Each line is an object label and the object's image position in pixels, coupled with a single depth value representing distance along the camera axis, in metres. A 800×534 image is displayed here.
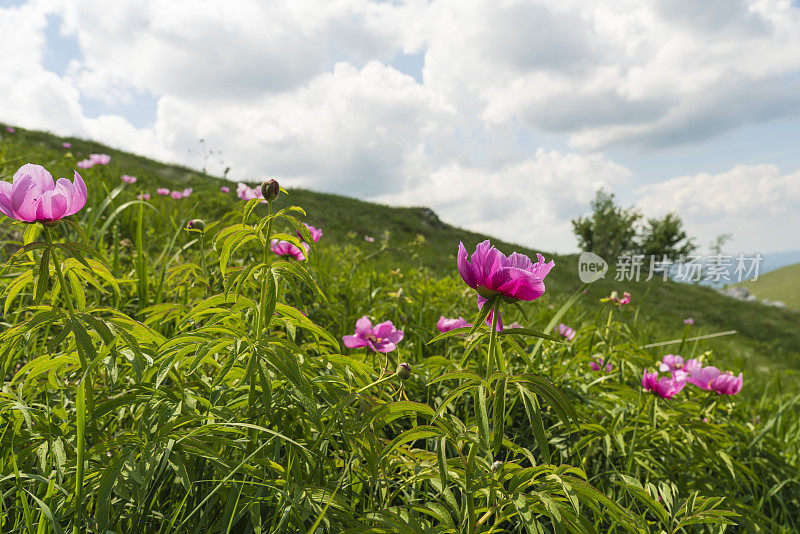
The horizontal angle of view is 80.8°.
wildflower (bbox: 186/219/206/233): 1.51
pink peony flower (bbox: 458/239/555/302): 0.96
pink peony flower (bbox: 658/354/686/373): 2.40
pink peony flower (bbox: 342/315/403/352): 1.66
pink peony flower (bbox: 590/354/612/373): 2.26
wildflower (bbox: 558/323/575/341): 2.67
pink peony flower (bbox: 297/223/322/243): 2.21
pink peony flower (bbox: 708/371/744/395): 1.92
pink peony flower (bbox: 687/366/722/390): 2.00
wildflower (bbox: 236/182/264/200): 2.55
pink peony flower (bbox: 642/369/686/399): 1.75
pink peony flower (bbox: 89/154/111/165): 4.52
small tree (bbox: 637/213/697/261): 29.92
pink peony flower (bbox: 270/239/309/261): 2.00
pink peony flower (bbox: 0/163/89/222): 1.05
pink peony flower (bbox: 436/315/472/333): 1.91
